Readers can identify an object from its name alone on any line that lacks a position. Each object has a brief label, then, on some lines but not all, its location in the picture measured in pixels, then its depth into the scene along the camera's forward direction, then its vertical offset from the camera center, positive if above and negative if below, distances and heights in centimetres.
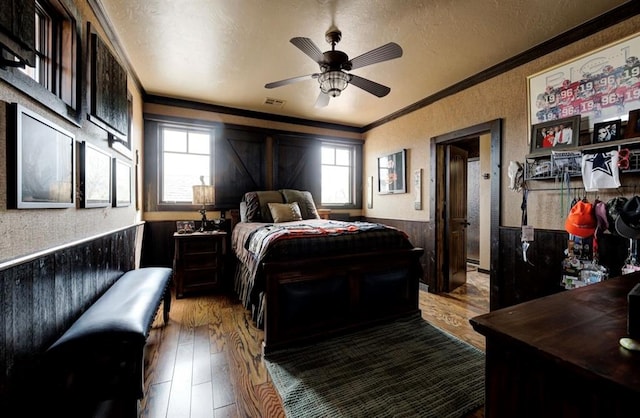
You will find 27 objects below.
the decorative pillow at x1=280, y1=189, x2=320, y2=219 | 411 +10
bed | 217 -64
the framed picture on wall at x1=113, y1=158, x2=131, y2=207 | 236 +24
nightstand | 340 -71
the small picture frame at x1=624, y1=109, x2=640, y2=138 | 191 +59
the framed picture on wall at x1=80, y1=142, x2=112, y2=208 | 175 +23
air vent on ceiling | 389 +159
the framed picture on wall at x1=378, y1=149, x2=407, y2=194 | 418 +57
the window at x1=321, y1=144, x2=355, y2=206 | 508 +64
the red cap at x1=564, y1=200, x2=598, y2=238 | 210 -10
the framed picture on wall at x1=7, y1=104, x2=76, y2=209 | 110 +21
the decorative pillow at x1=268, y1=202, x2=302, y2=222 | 368 -6
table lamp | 368 +18
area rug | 156 -116
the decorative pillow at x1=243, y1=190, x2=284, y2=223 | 378 +2
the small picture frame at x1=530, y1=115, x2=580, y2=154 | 225 +65
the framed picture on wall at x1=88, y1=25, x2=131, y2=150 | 187 +92
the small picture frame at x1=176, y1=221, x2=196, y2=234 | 368 -27
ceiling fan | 207 +123
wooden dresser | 52 -33
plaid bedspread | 221 -33
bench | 120 -70
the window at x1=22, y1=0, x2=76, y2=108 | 145 +92
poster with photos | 198 +101
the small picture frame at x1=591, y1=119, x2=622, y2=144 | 202 +59
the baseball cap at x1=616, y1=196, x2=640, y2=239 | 170 -8
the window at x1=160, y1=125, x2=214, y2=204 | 393 +71
